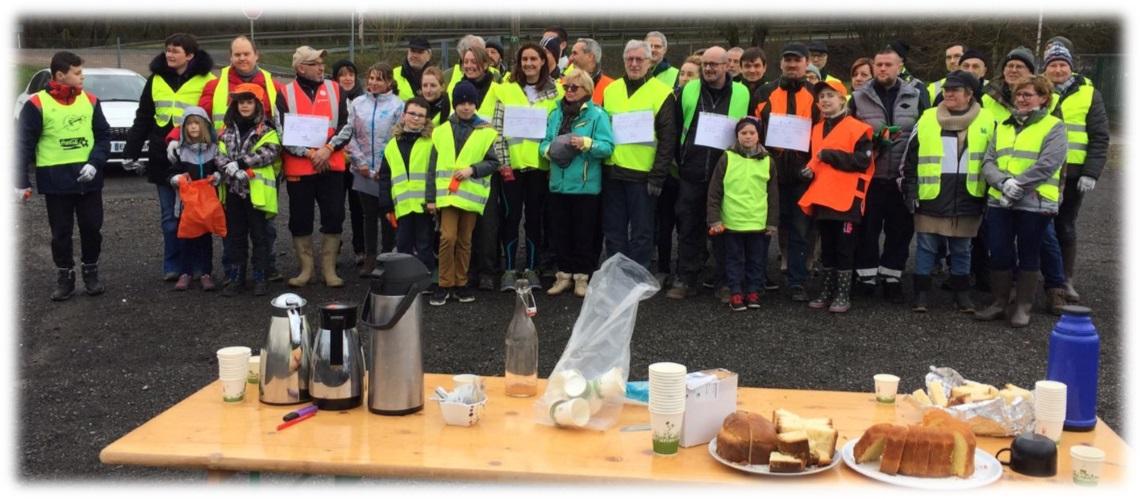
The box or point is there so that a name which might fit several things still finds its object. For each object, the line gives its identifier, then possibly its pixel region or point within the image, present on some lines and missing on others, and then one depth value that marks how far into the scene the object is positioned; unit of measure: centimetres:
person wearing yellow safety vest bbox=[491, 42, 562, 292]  764
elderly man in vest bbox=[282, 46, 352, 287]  783
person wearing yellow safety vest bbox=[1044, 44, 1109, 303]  715
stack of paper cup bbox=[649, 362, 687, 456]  279
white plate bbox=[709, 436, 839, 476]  264
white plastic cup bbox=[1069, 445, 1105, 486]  260
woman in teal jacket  739
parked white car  1388
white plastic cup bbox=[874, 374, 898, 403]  332
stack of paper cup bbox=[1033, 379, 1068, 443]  289
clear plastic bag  311
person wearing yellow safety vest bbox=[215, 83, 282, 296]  761
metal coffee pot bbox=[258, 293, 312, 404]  326
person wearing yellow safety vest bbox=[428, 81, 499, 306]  731
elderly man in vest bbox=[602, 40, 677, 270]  744
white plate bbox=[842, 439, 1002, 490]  257
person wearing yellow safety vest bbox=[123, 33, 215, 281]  787
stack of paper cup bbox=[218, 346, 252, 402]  328
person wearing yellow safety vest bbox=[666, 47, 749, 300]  741
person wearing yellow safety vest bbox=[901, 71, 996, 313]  699
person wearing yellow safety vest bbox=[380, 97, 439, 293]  739
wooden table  270
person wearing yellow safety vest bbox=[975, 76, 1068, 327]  657
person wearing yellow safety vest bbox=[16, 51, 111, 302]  748
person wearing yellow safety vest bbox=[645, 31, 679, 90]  822
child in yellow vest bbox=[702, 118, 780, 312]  716
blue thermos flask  300
